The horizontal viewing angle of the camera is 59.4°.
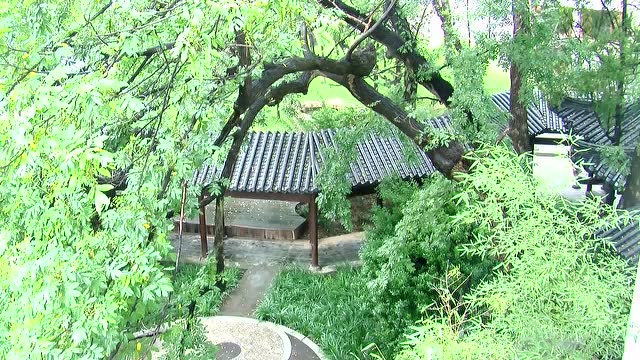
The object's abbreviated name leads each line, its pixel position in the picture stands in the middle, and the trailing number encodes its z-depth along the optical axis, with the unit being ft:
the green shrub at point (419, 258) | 21.88
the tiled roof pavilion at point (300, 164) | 30.91
